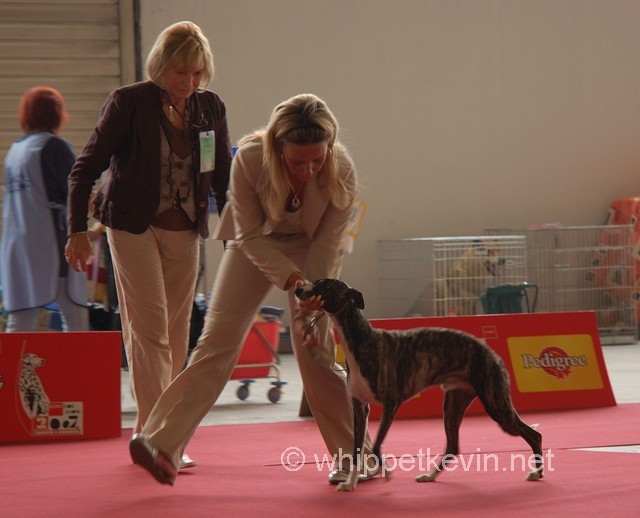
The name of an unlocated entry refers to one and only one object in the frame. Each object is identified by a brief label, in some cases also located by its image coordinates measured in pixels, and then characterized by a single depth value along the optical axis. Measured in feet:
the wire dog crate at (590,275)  63.00
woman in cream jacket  21.03
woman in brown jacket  25.18
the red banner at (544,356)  35.76
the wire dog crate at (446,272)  57.67
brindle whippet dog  21.17
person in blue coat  36.50
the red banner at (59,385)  31.55
